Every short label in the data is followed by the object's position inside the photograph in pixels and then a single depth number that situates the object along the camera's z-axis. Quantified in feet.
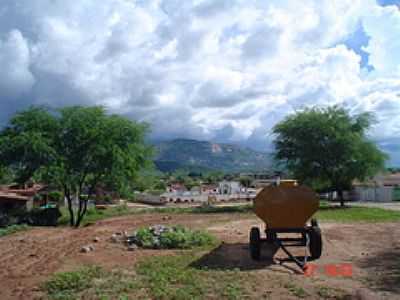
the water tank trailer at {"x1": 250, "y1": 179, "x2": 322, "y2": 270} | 35.70
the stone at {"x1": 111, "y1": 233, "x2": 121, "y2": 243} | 46.42
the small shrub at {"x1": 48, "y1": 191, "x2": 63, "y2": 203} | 157.79
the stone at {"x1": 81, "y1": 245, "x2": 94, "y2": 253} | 40.05
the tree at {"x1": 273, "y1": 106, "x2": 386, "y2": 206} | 110.01
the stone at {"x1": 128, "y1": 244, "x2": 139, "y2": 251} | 41.31
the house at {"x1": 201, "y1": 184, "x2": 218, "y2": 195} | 245.47
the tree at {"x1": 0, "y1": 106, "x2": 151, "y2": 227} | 82.89
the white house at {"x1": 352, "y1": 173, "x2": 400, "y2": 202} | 159.02
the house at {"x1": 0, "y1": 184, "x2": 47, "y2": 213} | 113.39
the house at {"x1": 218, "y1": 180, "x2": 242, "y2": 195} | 229.54
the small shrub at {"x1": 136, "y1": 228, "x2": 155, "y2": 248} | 42.78
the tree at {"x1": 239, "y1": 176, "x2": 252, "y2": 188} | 325.09
